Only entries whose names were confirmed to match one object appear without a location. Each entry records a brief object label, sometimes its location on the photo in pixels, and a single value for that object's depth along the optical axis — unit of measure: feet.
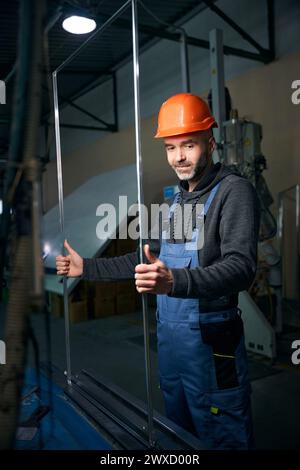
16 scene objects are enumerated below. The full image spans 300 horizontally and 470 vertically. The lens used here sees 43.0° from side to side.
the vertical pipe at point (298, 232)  14.15
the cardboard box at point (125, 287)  15.80
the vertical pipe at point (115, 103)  25.37
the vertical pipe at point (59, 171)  5.68
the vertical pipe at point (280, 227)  14.79
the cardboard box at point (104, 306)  15.42
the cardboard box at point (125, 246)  15.61
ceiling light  11.27
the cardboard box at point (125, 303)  15.96
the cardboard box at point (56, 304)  15.75
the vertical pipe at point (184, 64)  13.43
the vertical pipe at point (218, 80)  11.34
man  3.89
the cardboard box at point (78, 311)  14.85
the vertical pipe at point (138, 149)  3.97
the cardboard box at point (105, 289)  15.25
